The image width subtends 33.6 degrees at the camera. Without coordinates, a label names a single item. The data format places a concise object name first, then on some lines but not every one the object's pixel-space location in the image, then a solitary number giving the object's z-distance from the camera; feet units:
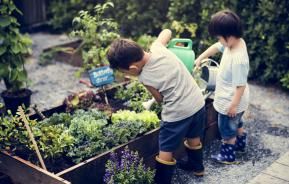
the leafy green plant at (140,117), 14.79
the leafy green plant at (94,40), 18.45
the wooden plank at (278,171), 13.62
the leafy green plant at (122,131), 13.85
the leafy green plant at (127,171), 12.40
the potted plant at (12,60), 17.31
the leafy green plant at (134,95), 16.44
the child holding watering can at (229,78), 13.85
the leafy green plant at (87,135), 13.33
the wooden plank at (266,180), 13.29
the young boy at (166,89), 12.55
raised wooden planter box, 12.21
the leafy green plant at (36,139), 13.24
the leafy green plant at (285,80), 20.08
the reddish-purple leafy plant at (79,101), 16.56
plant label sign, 16.46
